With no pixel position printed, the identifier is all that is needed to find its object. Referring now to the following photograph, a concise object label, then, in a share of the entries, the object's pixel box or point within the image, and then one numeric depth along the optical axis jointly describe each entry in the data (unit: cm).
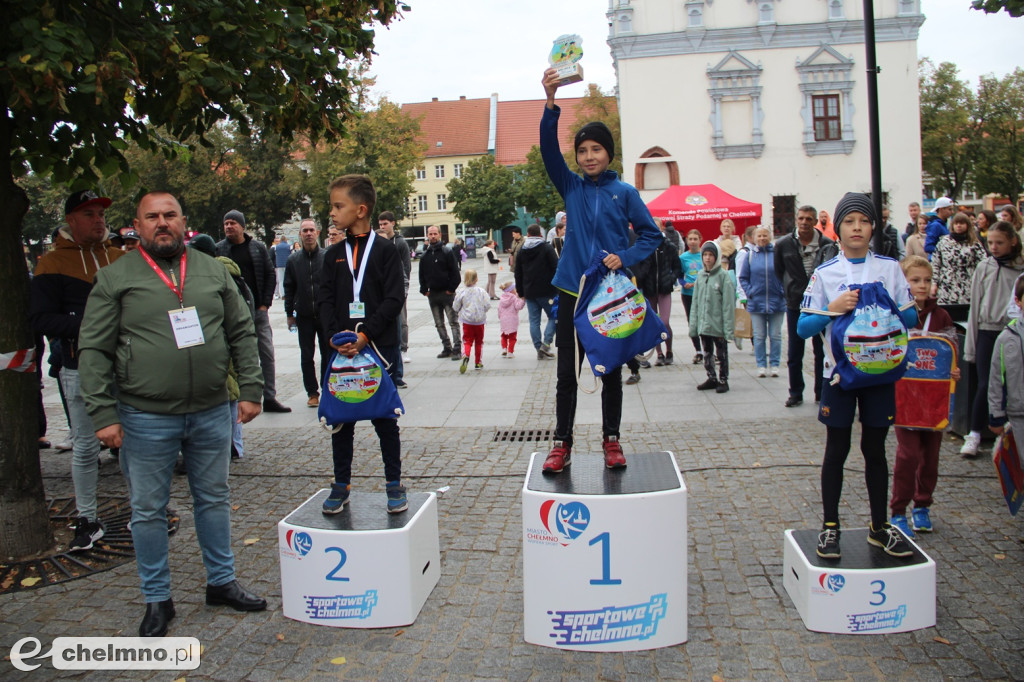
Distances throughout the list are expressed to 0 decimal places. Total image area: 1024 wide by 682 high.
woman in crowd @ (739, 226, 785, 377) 991
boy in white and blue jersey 417
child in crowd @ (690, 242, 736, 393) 959
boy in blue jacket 452
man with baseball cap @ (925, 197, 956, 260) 1292
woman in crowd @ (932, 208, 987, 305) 791
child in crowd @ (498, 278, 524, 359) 1278
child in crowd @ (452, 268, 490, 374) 1173
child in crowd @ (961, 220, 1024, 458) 639
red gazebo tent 2417
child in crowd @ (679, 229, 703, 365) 1216
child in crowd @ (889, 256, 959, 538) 505
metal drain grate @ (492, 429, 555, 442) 787
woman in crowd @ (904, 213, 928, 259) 1377
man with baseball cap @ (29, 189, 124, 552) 520
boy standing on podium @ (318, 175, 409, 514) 462
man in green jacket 403
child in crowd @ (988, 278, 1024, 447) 473
